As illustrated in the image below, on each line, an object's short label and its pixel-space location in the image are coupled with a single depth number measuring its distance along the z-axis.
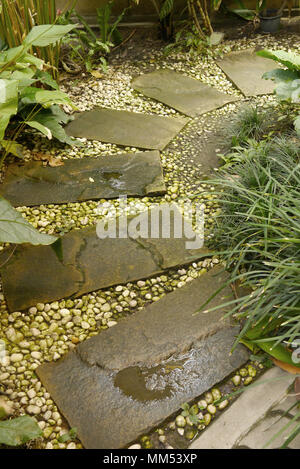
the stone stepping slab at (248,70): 3.30
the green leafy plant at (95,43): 3.48
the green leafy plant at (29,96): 1.78
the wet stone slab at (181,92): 3.12
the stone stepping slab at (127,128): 2.72
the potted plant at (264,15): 4.04
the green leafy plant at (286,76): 2.41
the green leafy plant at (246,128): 2.59
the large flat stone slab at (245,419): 1.31
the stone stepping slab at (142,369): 1.38
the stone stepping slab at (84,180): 2.29
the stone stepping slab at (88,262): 1.80
